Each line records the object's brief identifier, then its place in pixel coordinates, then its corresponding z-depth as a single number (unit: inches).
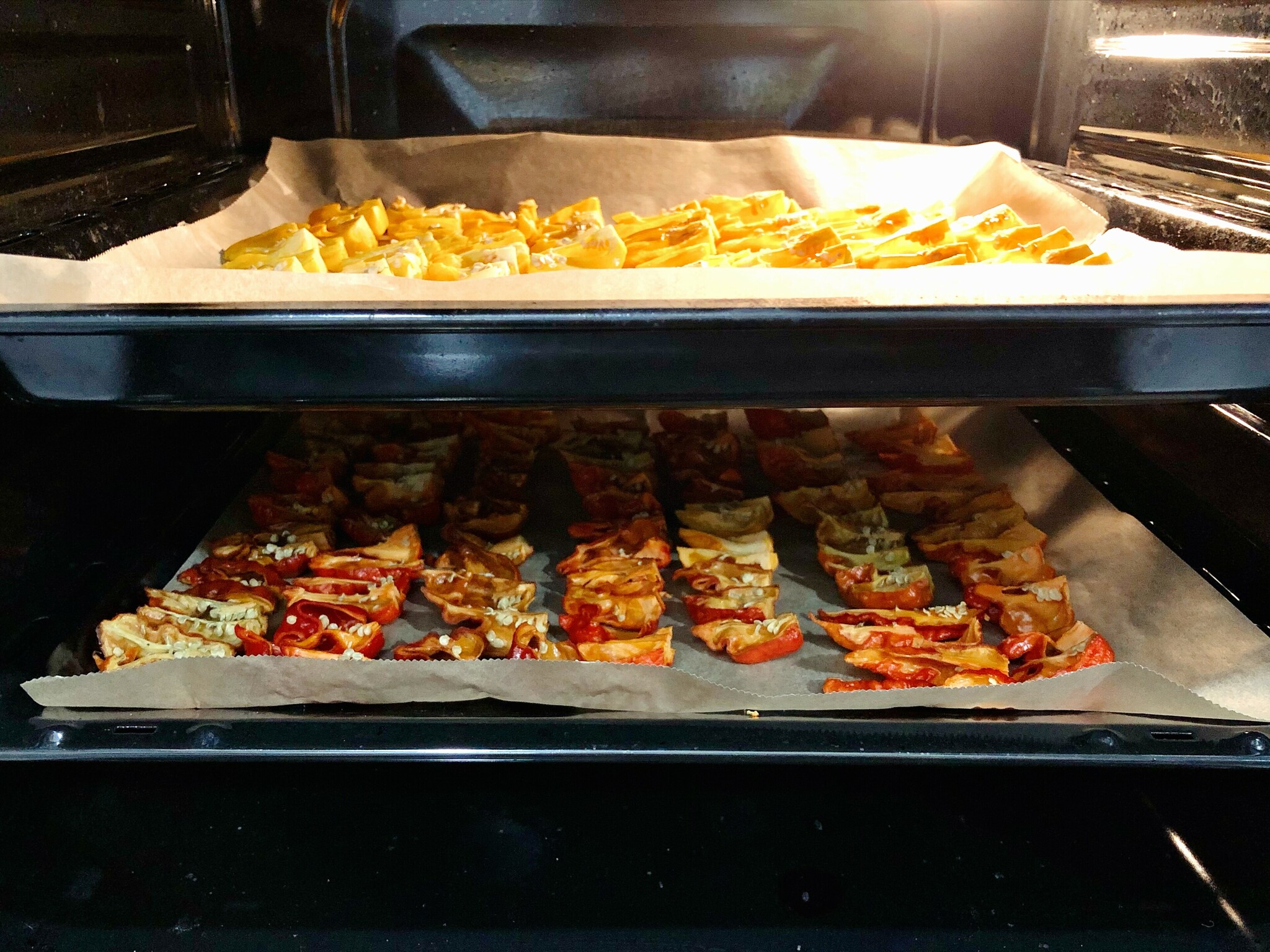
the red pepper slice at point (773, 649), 15.3
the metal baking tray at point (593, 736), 12.1
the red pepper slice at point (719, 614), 16.0
